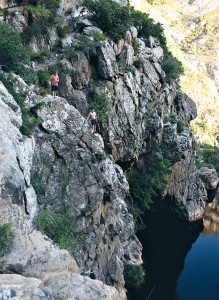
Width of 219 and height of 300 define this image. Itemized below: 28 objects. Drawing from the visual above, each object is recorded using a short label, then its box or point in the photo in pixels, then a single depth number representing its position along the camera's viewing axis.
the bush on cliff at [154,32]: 32.59
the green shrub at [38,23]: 22.20
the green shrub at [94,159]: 16.30
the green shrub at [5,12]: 21.56
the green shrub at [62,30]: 23.86
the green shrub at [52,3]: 24.27
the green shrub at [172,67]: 32.51
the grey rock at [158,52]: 33.09
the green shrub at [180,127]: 32.81
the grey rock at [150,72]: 28.69
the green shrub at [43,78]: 18.20
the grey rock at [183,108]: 36.25
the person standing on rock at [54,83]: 17.47
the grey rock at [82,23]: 24.09
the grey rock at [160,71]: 30.27
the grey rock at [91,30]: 23.33
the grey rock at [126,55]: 25.33
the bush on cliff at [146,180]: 28.27
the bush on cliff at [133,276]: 20.45
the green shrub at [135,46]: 28.66
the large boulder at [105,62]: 22.16
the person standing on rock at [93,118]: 19.16
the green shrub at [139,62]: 27.53
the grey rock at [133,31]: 28.80
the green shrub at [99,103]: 21.14
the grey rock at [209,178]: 42.06
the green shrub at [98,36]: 22.77
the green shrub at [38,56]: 21.00
